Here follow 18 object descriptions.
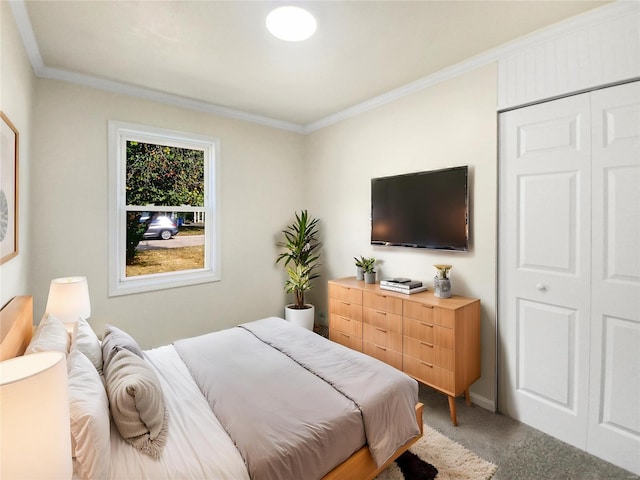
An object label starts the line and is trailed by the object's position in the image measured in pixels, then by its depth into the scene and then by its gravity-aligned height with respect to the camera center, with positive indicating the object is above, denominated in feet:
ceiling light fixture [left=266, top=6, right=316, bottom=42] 6.40 +4.47
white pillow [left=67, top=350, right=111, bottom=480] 3.67 -2.27
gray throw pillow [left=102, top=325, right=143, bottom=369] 5.64 -1.95
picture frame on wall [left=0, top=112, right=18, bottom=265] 5.54 +0.91
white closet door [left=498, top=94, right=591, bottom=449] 6.77 -0.59
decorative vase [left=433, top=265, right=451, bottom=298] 8.52 -1.17
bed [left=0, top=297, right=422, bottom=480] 4.19 -2.76
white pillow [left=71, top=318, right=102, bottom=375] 5.54 -1.87
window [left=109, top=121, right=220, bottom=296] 10.18 +1.02
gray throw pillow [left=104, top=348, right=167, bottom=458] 4.37 -2.41
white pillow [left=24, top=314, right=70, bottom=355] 4.83 -1.62
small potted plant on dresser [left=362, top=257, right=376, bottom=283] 10.62 -1.07
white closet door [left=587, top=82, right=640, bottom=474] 6.10 -0.78
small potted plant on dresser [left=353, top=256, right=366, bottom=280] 11.10 -1.06
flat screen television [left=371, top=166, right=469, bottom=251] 8.68 +0.87
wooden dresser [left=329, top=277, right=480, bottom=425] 7.67 -2.51
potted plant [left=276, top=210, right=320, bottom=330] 12.76 -0.95
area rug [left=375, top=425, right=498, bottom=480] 5.97 -4.36
